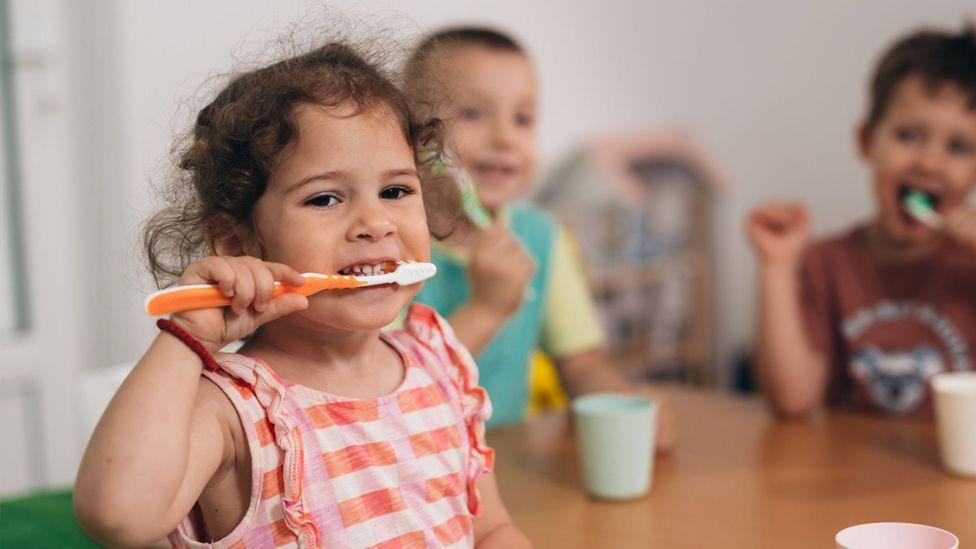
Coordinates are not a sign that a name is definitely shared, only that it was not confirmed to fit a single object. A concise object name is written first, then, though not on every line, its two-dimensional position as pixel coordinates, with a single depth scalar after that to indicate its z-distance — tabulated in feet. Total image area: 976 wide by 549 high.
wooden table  2.83
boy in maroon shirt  4.50
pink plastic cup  2.32
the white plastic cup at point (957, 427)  3.28
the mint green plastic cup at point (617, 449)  3.13
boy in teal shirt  3.54
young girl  2.03
